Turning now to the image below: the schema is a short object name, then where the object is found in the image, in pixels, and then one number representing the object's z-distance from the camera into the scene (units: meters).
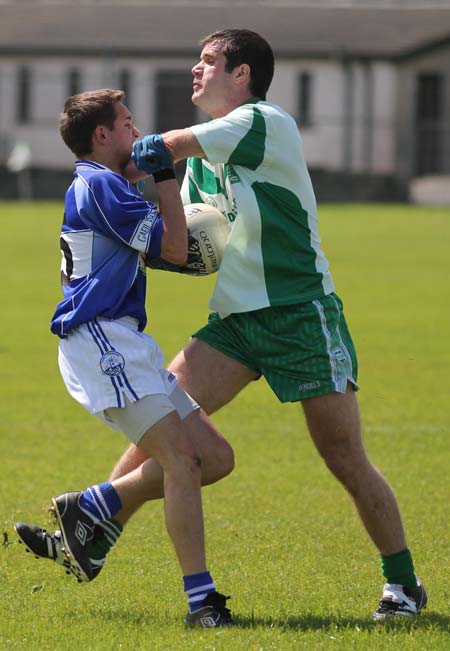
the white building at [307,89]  111.12
